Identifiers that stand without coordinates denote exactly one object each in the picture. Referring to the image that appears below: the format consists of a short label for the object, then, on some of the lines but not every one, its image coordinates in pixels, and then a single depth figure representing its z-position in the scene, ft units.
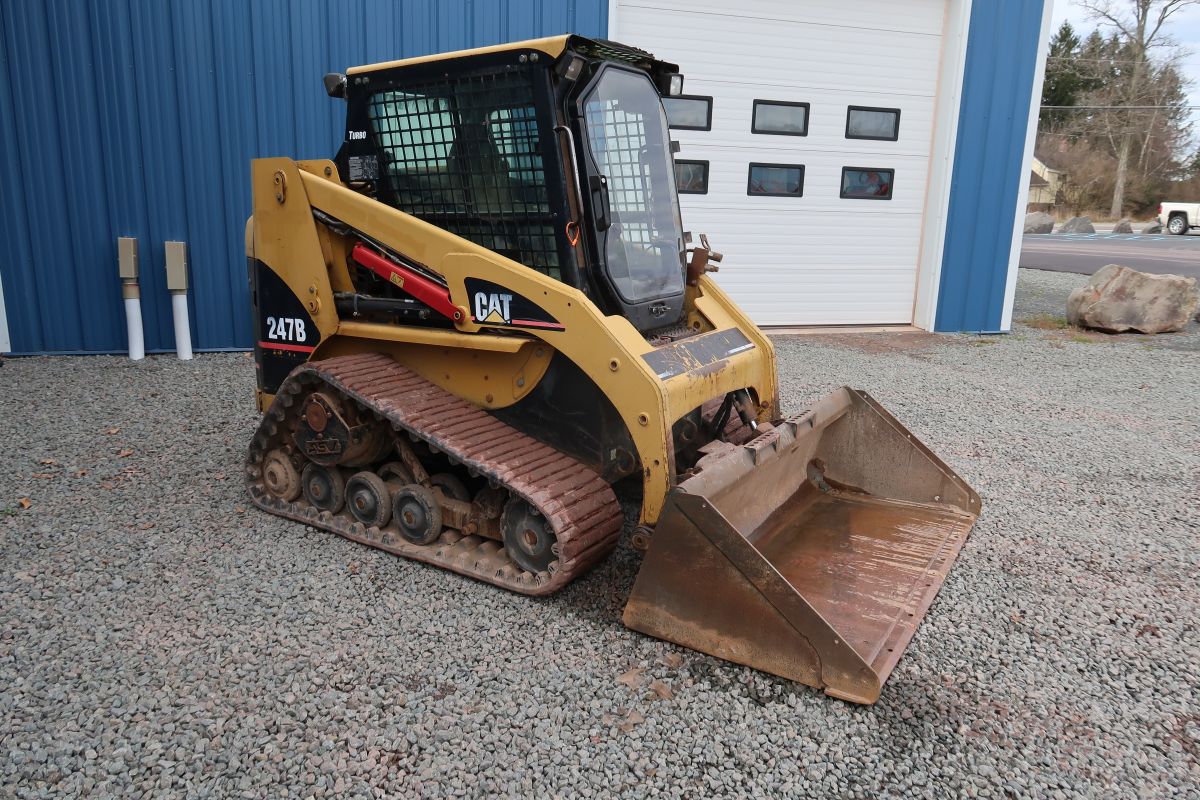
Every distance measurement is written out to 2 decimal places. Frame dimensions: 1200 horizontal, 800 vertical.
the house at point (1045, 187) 152.93
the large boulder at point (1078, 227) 110.52
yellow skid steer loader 11.55
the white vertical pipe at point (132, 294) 25.29
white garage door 30.76
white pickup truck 103.76
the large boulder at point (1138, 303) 35.55
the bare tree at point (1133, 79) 133.18
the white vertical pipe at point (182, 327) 26.16
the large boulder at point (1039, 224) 109.29
